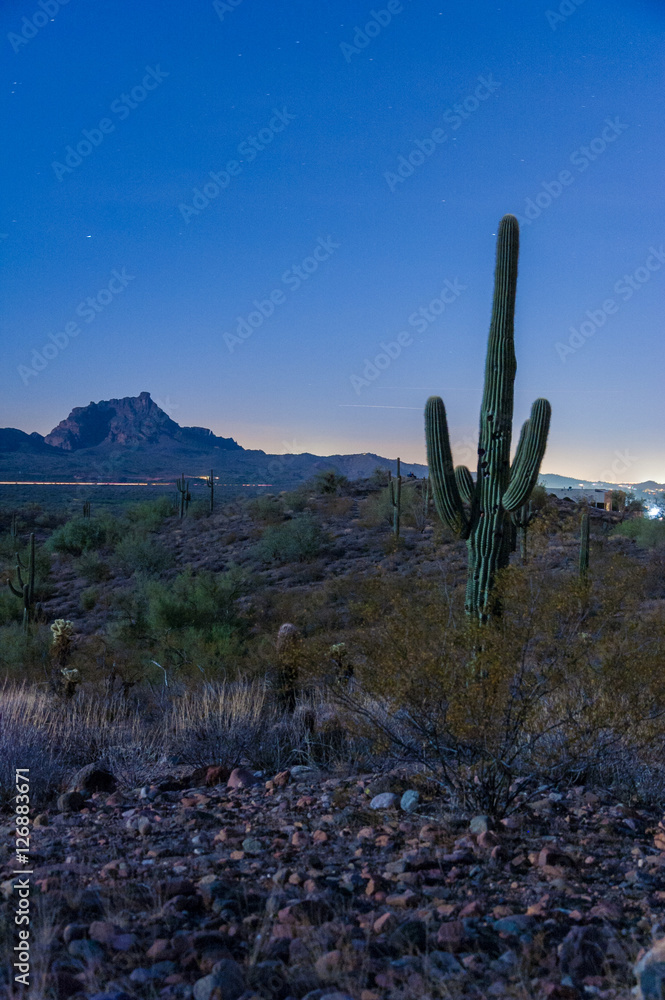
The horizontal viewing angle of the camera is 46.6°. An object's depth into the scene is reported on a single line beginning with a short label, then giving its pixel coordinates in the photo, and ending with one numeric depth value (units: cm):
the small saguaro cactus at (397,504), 3566
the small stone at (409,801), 595
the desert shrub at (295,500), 4828
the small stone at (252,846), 523
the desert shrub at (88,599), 2959
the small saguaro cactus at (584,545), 2120
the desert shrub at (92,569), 3488
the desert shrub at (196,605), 2039
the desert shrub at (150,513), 4642
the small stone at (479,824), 537
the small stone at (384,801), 606
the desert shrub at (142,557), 3447
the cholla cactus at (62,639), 1469
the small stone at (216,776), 722
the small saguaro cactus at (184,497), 4937
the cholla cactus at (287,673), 990
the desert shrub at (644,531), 3241
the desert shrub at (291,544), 3512
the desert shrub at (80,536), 4116
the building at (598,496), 5096
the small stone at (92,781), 701
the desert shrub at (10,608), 2548
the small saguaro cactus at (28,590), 2423
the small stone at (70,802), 651
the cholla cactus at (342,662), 726
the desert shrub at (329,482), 5397
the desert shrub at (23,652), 1510
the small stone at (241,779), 702
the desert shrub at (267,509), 4519
